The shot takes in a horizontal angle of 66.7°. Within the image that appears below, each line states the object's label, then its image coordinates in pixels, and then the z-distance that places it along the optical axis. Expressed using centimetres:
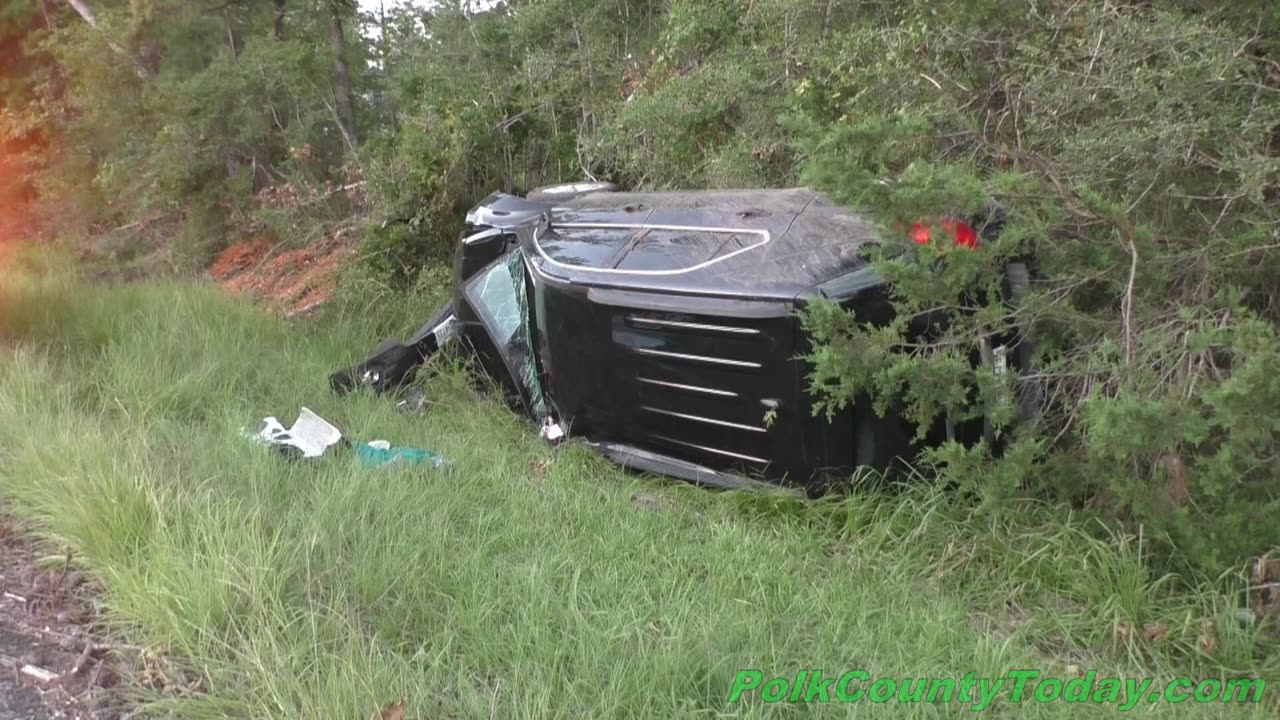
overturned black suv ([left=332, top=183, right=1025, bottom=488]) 384
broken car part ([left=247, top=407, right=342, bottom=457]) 449
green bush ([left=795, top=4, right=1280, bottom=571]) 304
